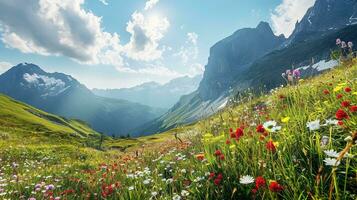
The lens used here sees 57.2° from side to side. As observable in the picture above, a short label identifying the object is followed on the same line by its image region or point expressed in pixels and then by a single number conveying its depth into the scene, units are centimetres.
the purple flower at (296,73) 779
